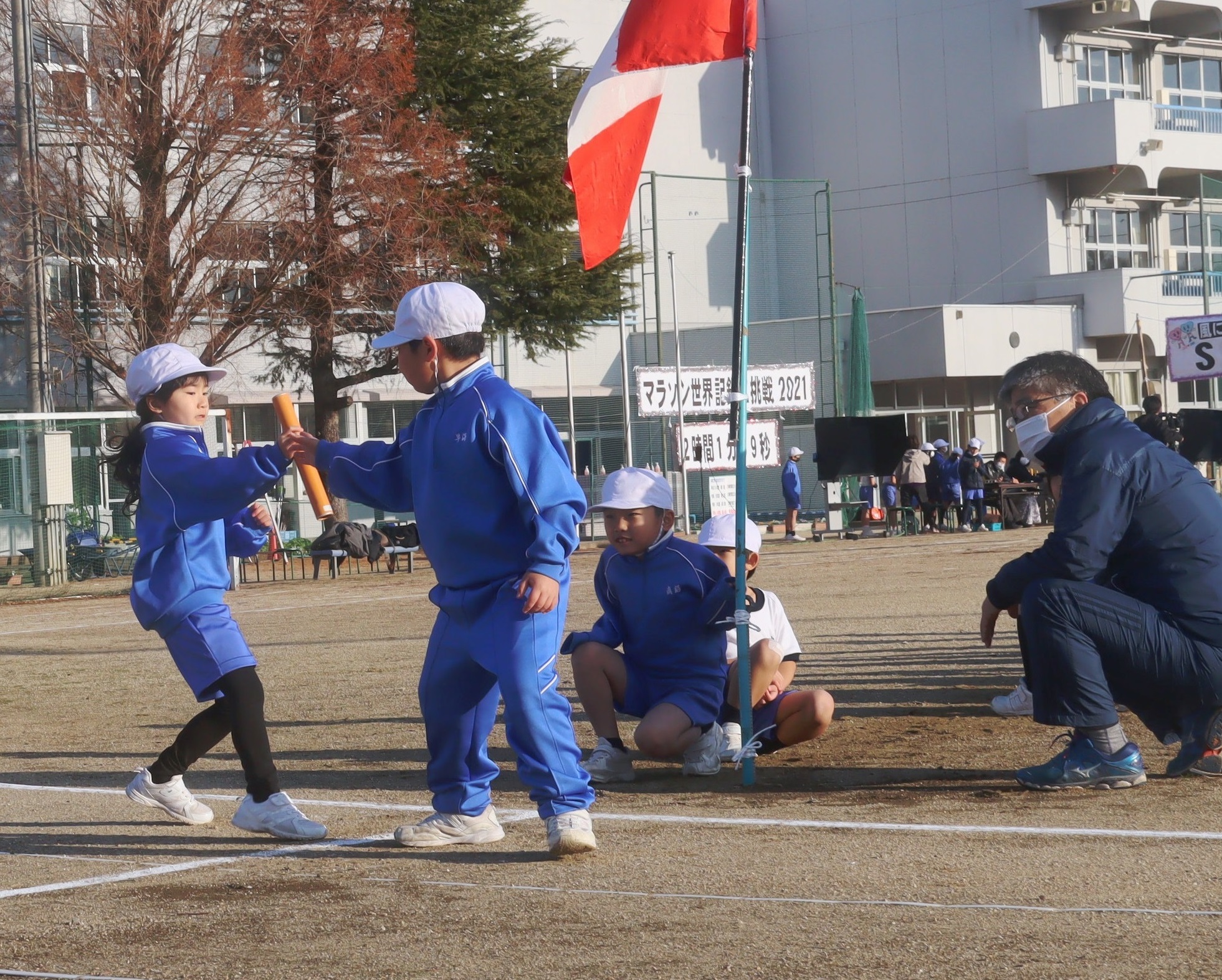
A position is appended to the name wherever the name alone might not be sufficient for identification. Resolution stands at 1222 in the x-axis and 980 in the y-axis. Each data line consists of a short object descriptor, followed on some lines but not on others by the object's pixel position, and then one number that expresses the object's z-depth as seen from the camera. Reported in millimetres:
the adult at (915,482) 33812
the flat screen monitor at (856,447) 29328
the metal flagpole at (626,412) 32594
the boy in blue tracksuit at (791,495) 32250
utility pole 25016
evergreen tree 33312
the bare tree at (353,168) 27312
